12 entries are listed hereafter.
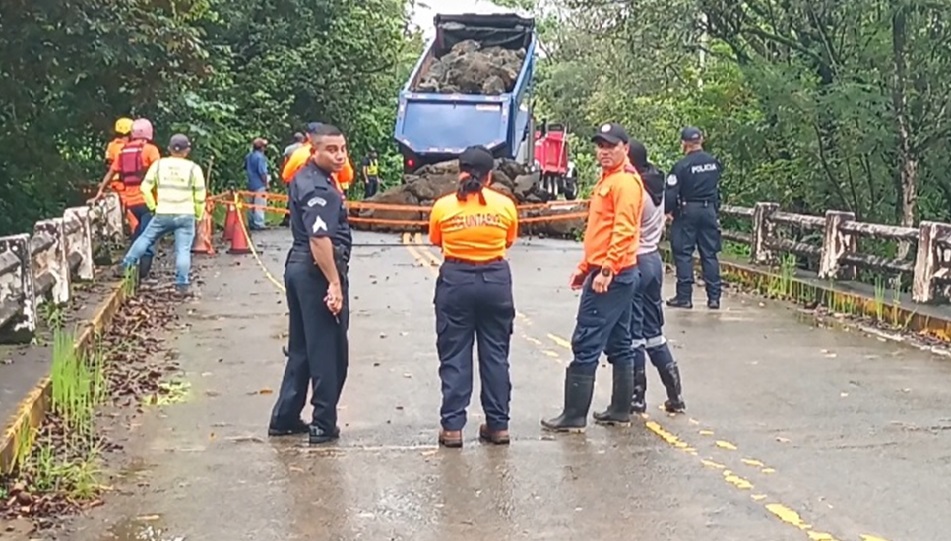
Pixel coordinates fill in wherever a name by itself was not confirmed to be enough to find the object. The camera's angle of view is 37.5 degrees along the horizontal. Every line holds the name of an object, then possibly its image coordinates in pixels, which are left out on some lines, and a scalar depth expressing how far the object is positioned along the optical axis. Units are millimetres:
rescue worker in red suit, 15797
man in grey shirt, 9078
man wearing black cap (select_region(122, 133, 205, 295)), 14695
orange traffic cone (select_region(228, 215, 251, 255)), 20953
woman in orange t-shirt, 8016
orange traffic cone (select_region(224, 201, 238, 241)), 21288
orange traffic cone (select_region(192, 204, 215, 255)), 20906
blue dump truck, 27172
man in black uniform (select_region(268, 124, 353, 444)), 7961
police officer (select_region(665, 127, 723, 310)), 14359
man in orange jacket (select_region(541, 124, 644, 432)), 8398
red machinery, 32969
